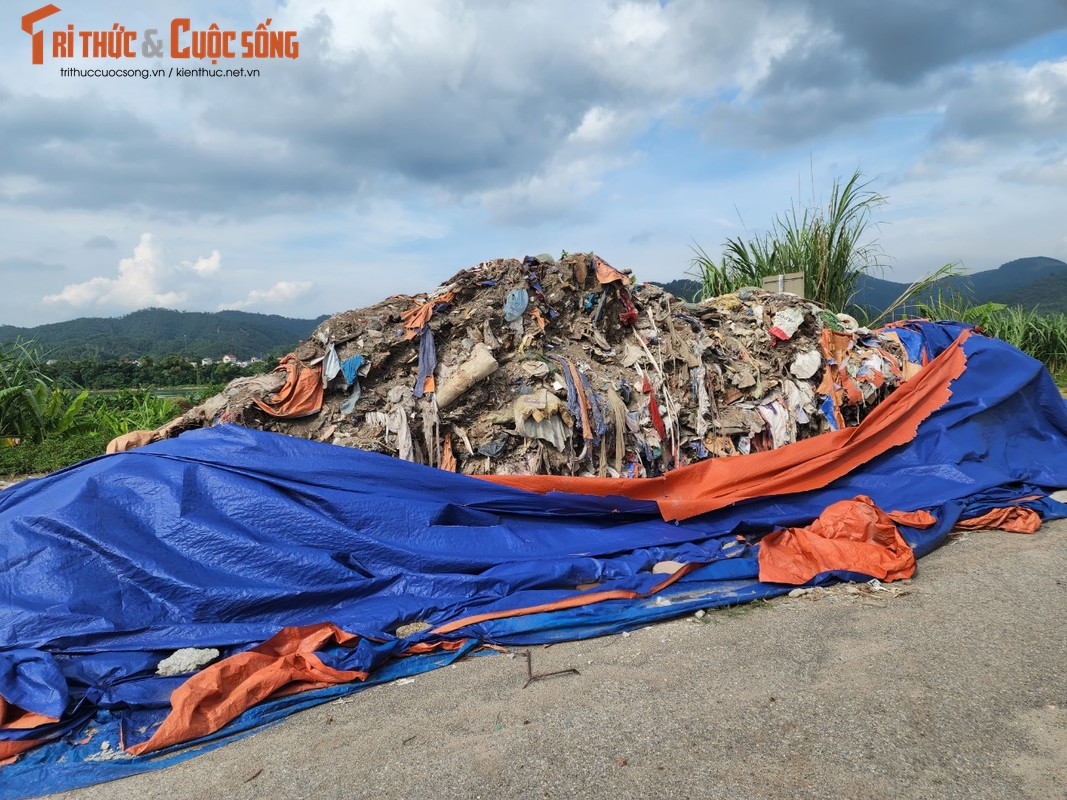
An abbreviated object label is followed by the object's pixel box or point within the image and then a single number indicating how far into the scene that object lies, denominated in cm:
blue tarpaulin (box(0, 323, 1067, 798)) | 278
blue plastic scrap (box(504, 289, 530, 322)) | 516
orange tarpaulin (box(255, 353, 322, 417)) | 456
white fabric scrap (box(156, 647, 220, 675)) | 289
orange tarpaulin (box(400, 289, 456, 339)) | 488
